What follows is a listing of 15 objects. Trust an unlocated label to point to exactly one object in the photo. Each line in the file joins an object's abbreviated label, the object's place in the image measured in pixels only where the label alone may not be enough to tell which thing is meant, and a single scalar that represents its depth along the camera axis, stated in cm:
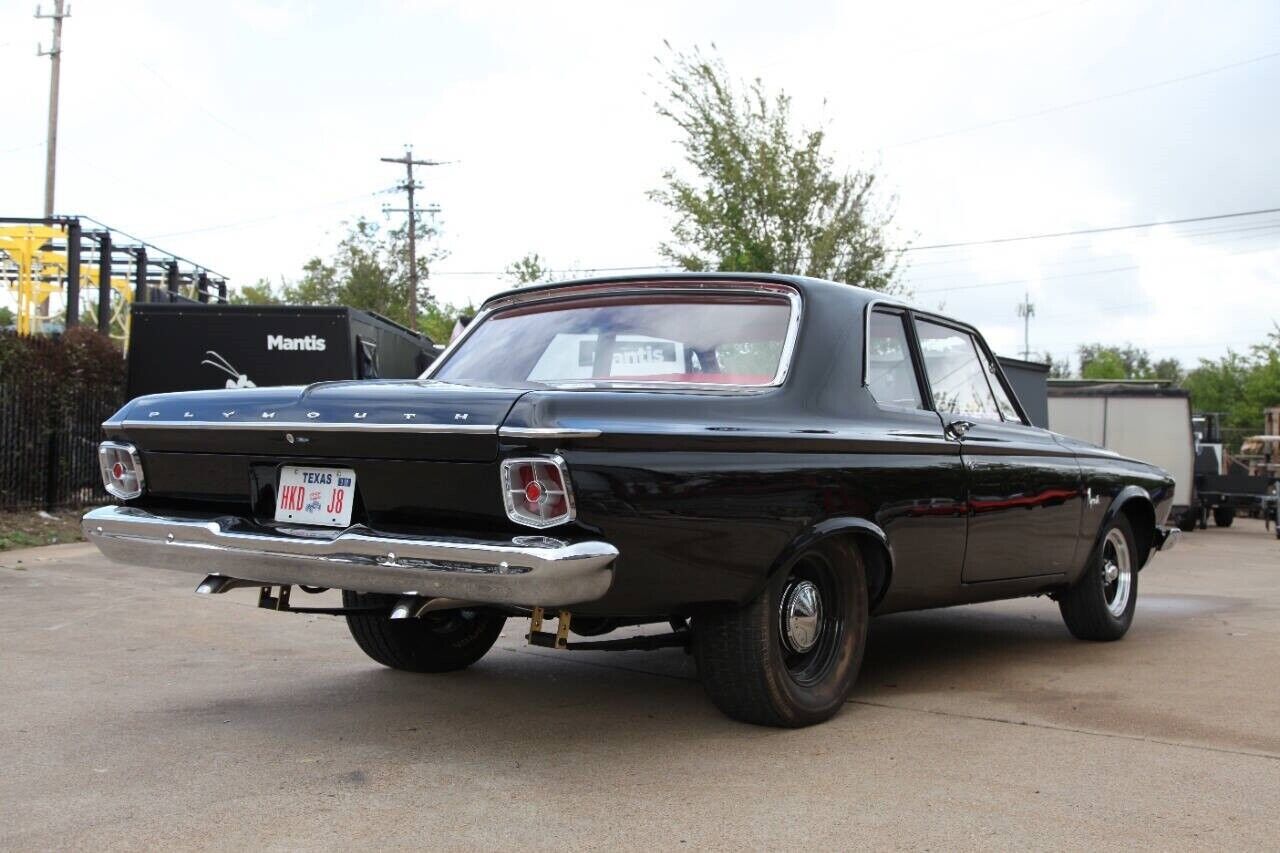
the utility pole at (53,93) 3403
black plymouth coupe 376
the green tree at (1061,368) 9839
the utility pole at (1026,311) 9756
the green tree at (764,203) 2214
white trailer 2025
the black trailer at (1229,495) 2339
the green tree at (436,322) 5119
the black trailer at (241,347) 1352
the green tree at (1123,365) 8075
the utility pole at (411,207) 4522
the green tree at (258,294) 5391
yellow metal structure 2616
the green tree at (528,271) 4052
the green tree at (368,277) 4388
